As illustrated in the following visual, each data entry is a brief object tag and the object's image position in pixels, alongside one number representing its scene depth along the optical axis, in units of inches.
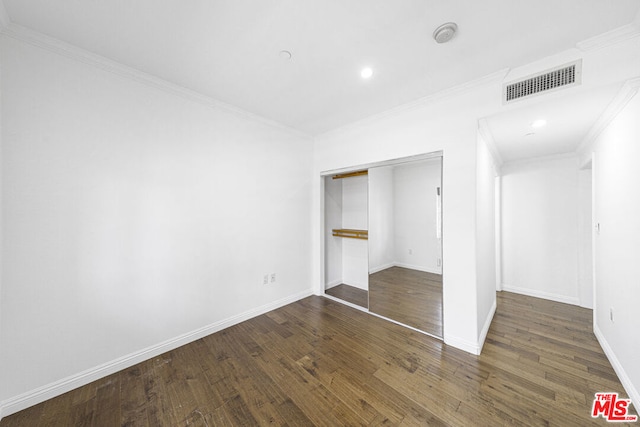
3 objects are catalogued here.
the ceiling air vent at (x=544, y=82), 68.7
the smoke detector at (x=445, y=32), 62.7
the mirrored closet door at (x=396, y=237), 115.1
